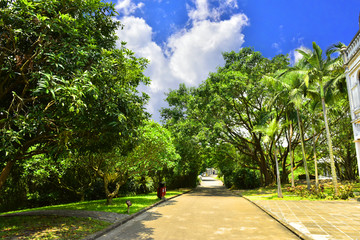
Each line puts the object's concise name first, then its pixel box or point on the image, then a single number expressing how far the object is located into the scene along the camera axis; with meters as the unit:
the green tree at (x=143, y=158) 15.23
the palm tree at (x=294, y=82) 18.48
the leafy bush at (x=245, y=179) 33.53
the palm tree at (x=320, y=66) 17.25
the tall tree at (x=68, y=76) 6.04
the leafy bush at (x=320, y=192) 15.51
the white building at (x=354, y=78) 13.91
